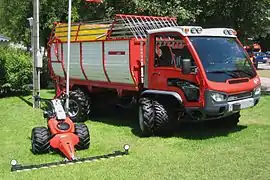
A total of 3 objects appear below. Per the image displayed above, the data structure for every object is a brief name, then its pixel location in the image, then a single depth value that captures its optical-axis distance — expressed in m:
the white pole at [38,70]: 13.46
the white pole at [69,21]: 9.84
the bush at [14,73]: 17.70
